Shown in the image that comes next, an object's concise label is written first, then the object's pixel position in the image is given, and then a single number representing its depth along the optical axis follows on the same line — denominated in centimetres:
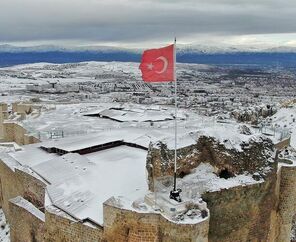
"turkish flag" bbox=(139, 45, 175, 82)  1609
